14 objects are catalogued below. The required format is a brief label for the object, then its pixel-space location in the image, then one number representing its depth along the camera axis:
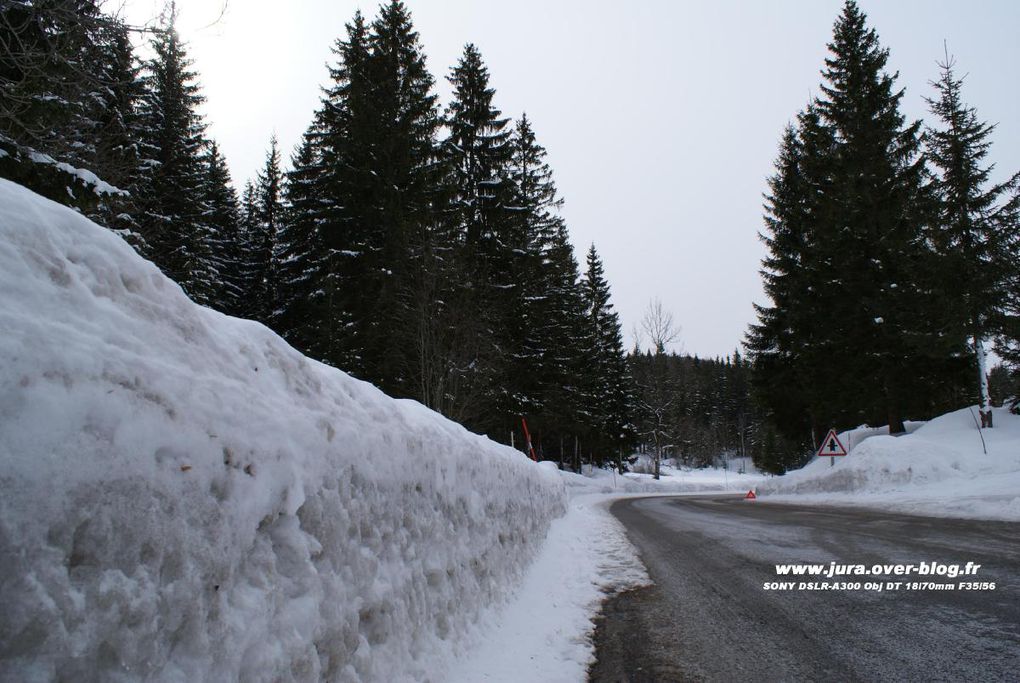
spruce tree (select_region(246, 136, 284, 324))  30.95
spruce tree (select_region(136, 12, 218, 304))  21.73
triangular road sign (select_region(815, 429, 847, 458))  18.95
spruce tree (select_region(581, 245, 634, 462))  38.12
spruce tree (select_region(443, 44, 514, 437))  21.52
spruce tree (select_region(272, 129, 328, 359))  22.80
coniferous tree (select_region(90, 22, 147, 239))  6.80
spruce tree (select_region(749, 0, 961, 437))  22.83
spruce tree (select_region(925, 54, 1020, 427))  19.67
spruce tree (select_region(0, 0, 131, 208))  5.43
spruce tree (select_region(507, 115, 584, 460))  26.61
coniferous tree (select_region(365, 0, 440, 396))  18.95
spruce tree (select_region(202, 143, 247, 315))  30.17
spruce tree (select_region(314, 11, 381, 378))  21.98
